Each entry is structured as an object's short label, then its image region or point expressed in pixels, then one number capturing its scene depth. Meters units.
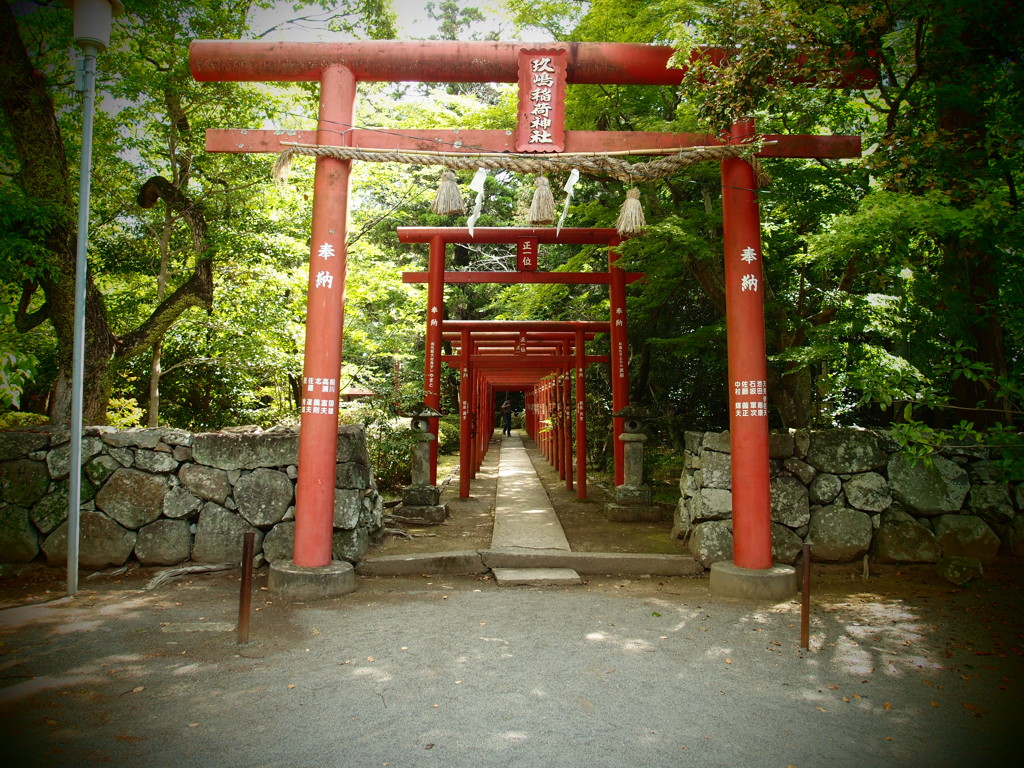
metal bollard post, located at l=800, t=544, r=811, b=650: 4.27
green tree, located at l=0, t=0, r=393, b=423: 6.79
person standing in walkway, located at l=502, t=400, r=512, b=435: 29.11
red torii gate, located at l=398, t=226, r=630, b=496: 10.06
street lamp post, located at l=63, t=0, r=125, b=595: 5.41
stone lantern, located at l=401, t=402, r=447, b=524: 8.95
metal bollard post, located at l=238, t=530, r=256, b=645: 4.15
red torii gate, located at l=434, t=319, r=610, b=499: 11.74
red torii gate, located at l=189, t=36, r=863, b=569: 5.85
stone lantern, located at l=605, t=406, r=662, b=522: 9.12
